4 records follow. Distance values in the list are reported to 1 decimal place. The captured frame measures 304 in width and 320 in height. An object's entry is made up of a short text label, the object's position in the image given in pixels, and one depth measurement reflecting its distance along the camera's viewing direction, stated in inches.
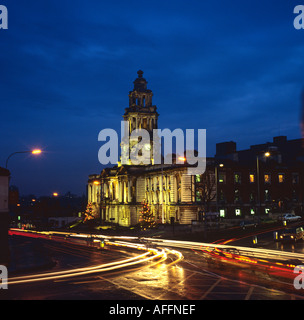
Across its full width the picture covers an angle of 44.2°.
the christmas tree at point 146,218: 2956.4
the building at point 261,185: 2792.8
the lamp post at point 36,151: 1134.4
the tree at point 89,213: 4141.2
